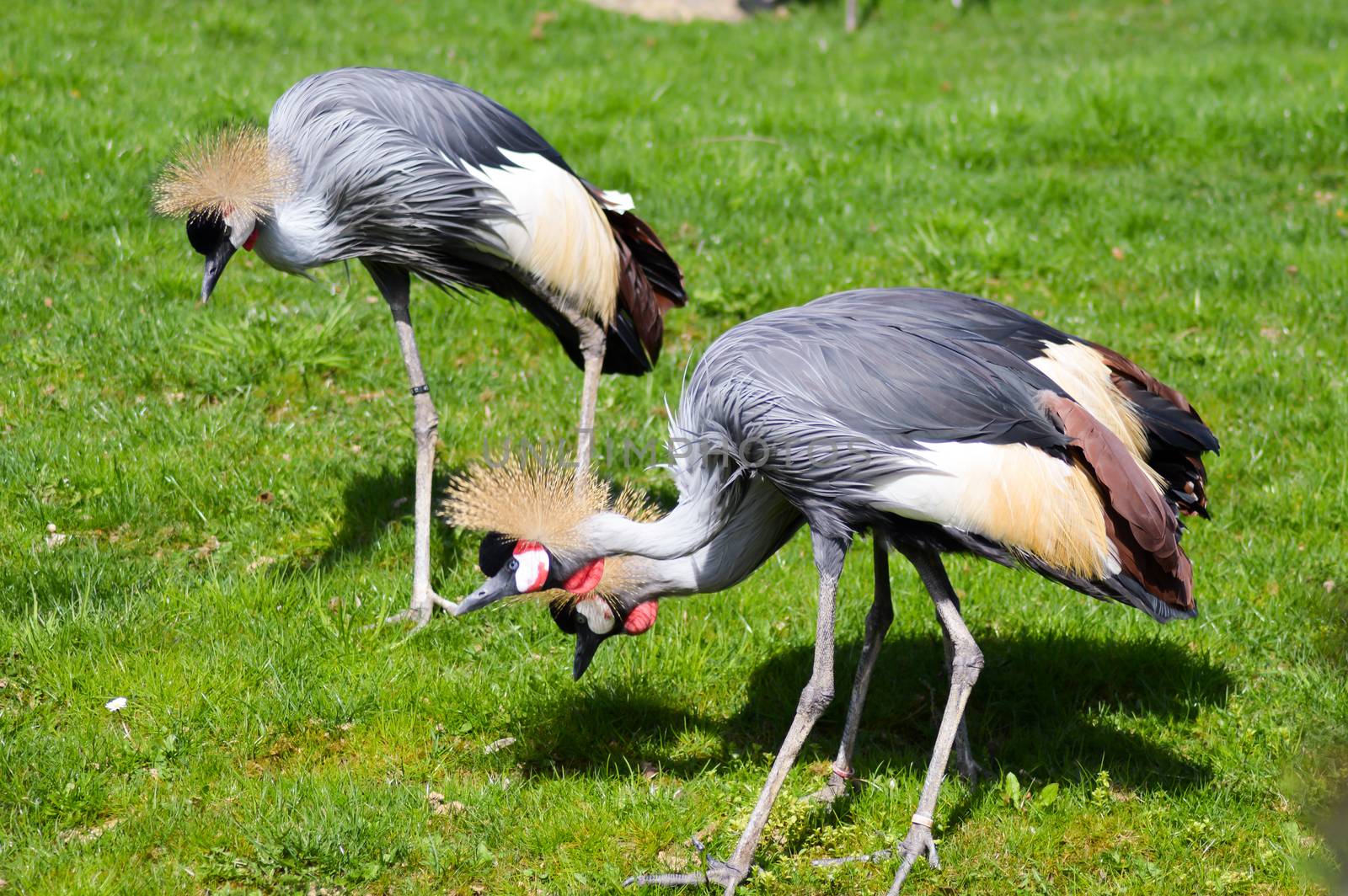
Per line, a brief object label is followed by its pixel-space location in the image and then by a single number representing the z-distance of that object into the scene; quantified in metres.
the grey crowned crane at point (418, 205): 8.82
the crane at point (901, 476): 6.65
